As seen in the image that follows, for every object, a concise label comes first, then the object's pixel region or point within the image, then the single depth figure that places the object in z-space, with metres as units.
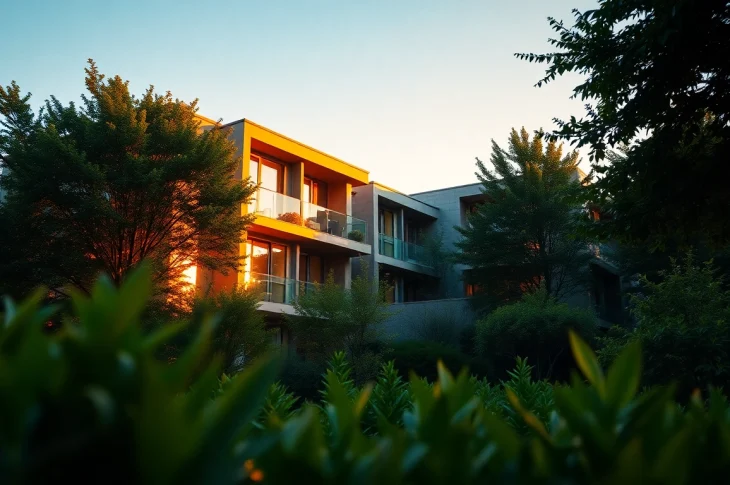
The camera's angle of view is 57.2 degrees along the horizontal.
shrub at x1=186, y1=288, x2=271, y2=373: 17.19
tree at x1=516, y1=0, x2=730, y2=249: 8.52
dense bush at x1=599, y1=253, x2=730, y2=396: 10.98
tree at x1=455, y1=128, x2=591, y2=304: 28.47
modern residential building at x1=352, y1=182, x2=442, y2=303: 32.06
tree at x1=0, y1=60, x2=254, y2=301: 16.58
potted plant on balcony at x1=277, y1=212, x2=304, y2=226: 25.28
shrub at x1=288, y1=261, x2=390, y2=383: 21.34
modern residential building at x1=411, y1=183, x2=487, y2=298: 34.84
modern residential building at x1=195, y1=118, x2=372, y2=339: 24.31
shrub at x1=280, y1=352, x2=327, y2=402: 17.89
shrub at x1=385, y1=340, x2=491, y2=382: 20.81
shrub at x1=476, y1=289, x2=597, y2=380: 23.62
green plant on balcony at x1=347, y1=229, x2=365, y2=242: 28.42
